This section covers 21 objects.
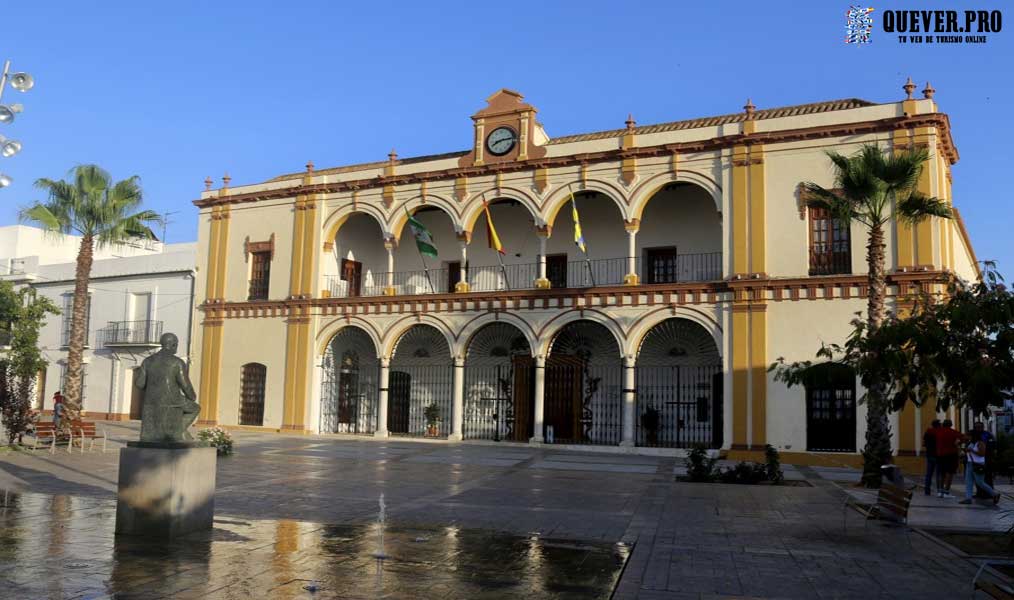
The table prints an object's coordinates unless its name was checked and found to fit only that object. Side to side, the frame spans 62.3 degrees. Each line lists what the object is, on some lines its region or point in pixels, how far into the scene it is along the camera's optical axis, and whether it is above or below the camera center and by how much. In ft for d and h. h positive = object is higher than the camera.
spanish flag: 81.56 +14.71
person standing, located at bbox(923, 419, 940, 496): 46.83 -2.97
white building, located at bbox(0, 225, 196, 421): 106.63 +8.18
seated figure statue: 28.68 -0.61
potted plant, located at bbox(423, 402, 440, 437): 91.40 -3.36
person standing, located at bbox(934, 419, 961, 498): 45.78 -3.00
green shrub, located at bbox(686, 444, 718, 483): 51.75 -4.64
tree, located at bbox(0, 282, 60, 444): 62.44 +1.90
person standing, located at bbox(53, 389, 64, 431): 66.14 -2.66
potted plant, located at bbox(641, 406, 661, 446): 81.92 -3.14
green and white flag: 84.33 +14.77
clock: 85.35 +25.20
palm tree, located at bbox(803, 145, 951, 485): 52.80 +12.28
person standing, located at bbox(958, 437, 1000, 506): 42.78 -3.55
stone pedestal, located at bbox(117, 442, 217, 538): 27.07 -3.60
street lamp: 43.11 +13.79
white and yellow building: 70.38 +10.34
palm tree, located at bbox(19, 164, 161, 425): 75.10 +15.17
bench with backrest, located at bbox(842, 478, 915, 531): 32.19 -4.30
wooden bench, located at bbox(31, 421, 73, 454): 61.31 -3.89
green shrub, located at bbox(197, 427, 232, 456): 60.39 -4.17
